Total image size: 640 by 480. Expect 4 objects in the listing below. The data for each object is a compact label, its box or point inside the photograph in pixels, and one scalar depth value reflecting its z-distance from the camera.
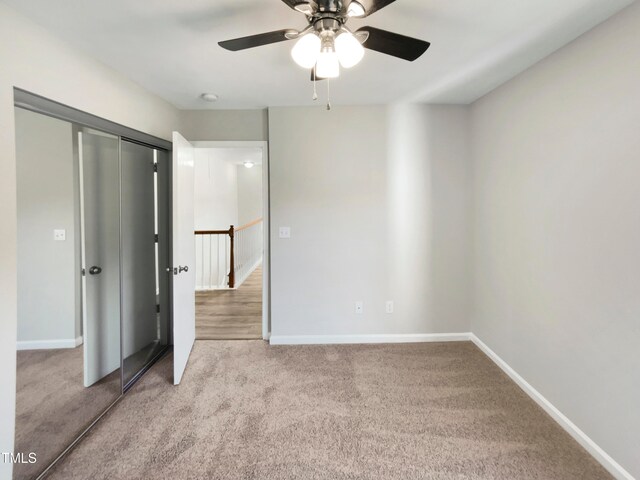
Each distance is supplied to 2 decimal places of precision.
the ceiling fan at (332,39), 1.18
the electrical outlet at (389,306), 3.04
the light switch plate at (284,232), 2.98
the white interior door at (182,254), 2.34
